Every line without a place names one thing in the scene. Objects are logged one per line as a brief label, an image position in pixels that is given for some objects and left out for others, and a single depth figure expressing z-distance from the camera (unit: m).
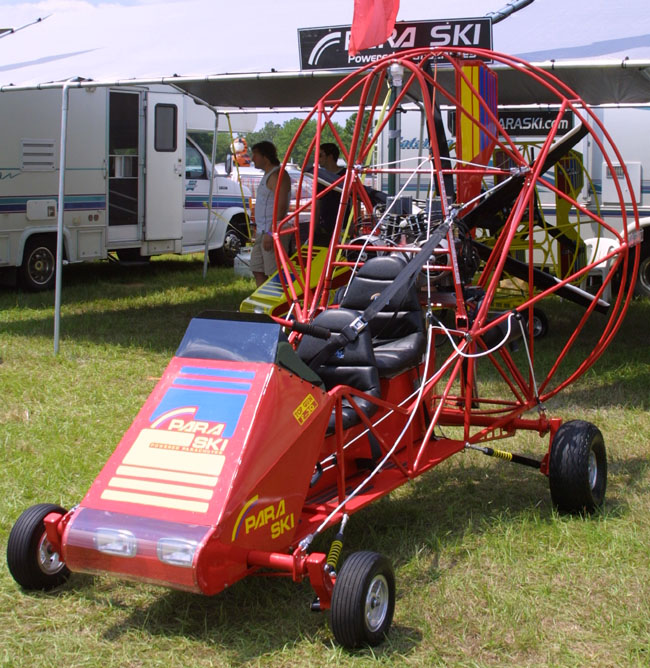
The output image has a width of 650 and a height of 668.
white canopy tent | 6.75
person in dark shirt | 9.12
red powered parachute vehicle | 3.37
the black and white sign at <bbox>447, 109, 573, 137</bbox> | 11.46
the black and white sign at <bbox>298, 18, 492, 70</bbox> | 7.09
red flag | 5.53
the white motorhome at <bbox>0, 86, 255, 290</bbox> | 11.45
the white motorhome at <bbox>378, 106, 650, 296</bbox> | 10.75
